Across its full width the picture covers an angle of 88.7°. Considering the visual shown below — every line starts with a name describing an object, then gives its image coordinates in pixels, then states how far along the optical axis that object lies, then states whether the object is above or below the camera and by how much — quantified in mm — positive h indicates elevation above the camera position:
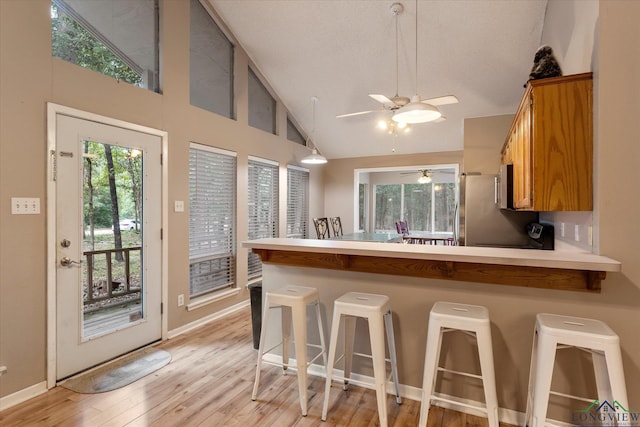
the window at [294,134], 5875 +1485
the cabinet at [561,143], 1855 +413
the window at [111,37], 2596 +1568
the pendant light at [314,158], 4770 +827
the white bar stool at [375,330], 1963 -728
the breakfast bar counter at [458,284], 1857 -466
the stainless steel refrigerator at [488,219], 3576 -53
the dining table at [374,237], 5000 -374
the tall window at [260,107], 4918 +1697
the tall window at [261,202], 4855 +188
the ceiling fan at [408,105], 2559 +937
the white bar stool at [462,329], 1744 -700
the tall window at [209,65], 3834 +1880
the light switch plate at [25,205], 2250 +66
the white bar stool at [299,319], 2160 -725
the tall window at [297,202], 5965 +245
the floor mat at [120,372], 2443 -1275
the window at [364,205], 9516 +276
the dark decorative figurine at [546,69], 2133 +951
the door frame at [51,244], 2414 -218
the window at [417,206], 9234 +242
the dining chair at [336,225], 6467 -219
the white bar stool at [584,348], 1474 -664
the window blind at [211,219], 3811 -56
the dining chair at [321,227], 5605 -223
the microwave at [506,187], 2869 +240
